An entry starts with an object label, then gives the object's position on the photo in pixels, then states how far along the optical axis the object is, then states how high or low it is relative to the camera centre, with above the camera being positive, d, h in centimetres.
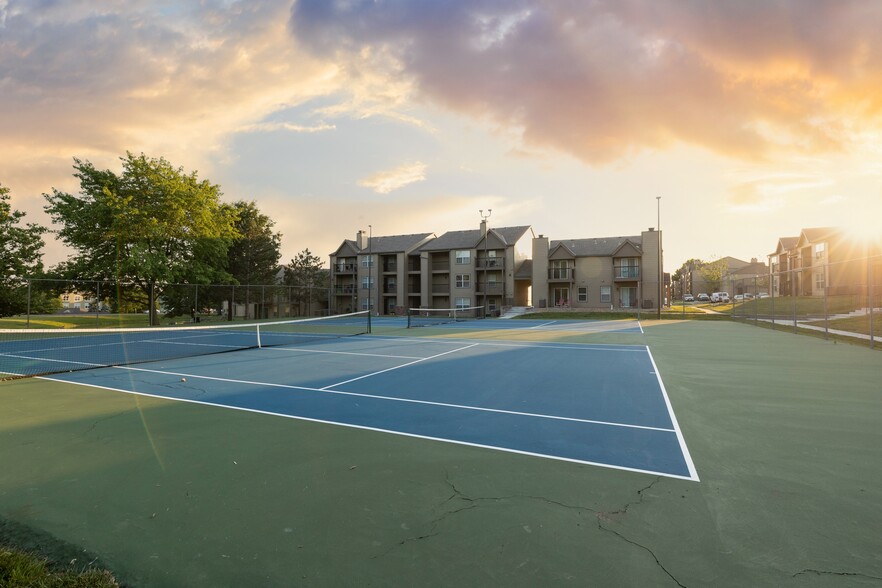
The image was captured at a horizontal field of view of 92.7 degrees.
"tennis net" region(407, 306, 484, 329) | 4951 -254
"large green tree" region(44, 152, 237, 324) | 3338 +599
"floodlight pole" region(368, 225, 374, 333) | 5716 +337
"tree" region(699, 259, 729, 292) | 7856 +392
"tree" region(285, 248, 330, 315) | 6216 +313
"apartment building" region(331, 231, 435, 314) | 5688 +310
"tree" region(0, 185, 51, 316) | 3734 +417
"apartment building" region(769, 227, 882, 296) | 3916 +358
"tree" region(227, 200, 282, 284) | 5178 +547
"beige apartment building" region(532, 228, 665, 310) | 4653 +226
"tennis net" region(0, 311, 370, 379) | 1377 -232
